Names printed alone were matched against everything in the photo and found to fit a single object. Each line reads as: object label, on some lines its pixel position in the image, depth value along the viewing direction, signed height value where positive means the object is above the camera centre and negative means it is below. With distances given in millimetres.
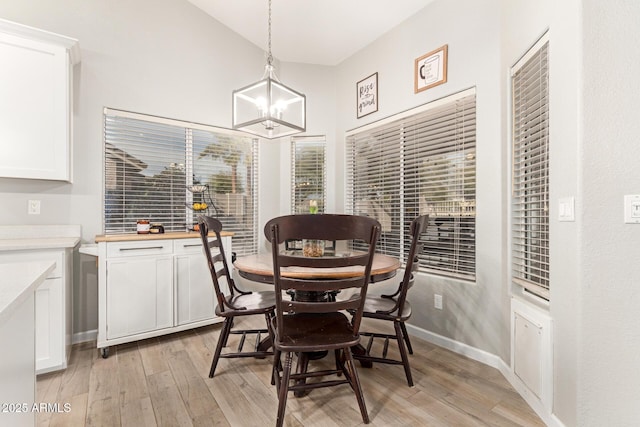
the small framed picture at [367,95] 3439 +1368
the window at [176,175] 2957 +415
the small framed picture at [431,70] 2703 +1323
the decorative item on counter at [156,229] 2928 -150
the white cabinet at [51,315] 2098 -708
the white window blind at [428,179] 2584 +346
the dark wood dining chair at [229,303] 2061 -638
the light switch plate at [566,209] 1495 +25
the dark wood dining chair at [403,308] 1962 -648
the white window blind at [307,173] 4004 +535
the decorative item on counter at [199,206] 3250 +78
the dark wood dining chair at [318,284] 1477 -349
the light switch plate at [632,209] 1321 +22
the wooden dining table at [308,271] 1712 -335
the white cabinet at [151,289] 2455 -661
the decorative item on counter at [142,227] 2822 -126
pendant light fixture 2102 +780
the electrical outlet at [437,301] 2717 -779
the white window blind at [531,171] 1837 +282
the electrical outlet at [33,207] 2498 +50
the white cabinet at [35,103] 2207 +826
